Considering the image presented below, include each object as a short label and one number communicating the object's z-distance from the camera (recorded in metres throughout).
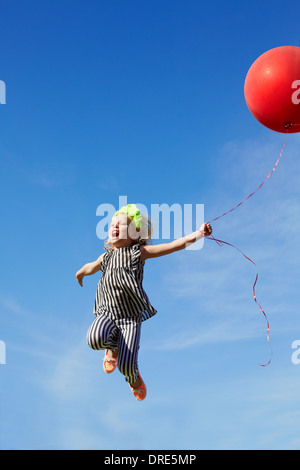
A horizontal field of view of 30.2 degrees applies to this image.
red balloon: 6.60
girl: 6.55
